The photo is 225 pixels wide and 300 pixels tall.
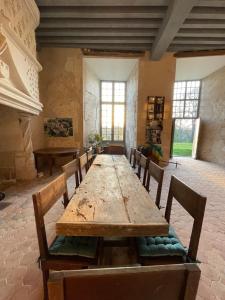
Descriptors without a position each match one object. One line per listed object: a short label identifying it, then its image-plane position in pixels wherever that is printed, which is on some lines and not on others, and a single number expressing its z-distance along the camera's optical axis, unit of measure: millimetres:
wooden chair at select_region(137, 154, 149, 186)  2396
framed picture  5488
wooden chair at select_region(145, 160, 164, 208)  1700
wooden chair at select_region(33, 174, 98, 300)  1100
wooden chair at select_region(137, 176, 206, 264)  1100
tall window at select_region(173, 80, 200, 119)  8156
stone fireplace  2402
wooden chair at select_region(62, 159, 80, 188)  1782
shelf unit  5602
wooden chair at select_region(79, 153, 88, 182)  2389
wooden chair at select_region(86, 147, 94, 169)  3074
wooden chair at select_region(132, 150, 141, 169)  2954
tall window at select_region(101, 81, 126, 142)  8312
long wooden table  1020
